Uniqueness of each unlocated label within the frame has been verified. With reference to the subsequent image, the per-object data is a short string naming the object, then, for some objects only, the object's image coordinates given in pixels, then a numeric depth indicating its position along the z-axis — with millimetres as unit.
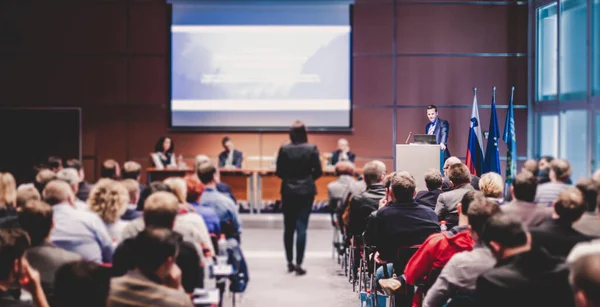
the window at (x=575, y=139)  10176
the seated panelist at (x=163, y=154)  11119
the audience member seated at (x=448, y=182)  6371
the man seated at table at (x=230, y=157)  11203
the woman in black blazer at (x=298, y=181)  7184
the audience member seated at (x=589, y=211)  4379
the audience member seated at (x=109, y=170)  6582
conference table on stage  10938
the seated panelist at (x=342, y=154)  11078
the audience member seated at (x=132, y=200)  4945
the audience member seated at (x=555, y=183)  6119
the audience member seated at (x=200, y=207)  4824
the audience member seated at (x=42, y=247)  3279
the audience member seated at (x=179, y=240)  3484
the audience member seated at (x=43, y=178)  6000
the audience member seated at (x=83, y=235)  3893
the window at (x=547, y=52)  11519
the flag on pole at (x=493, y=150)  9312
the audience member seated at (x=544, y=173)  7668
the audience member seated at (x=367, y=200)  6051
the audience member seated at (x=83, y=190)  6388
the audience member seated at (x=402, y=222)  4691
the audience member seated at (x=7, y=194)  5203
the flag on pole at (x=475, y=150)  9406
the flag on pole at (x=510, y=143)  9227
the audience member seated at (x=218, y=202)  5406
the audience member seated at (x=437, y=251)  3850
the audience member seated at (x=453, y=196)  5203
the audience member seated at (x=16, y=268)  2781
